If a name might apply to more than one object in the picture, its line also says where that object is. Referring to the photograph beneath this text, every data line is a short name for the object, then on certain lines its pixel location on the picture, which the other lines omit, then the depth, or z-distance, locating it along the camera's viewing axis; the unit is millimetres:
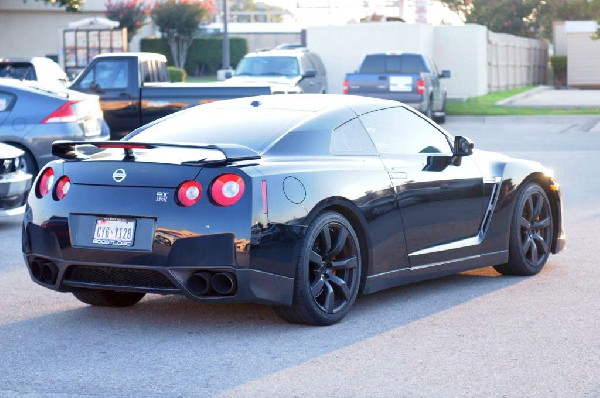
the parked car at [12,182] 12211
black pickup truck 21297
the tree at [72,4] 38944
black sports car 7152
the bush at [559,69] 60969
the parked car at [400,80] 29922
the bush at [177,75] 50469
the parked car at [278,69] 29703
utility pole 53122
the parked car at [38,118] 14797
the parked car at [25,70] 22844
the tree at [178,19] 68188
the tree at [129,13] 62125
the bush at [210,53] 72625
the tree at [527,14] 74312
